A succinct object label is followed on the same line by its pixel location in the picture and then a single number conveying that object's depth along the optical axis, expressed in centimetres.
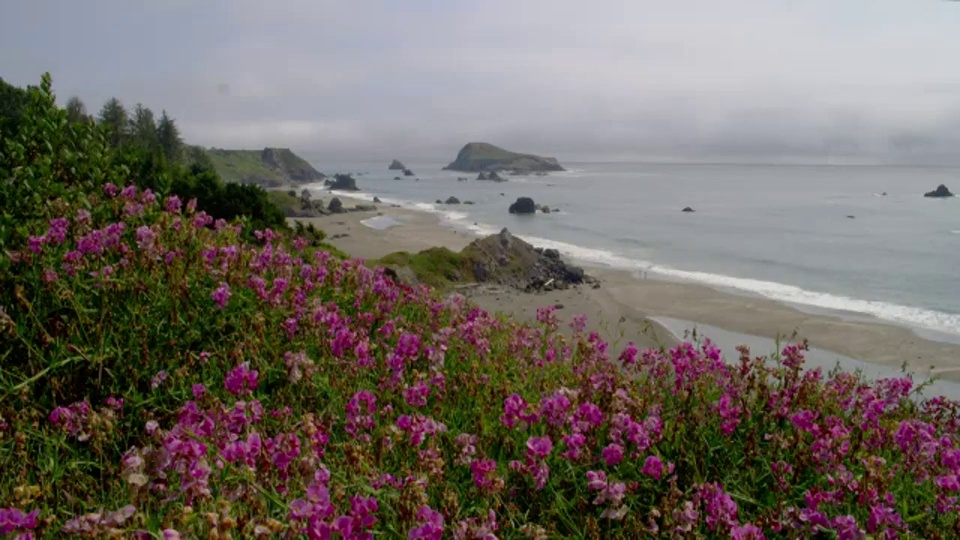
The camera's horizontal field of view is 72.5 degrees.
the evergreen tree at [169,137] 7275
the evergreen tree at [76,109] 6267
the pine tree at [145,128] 6844
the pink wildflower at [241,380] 362
